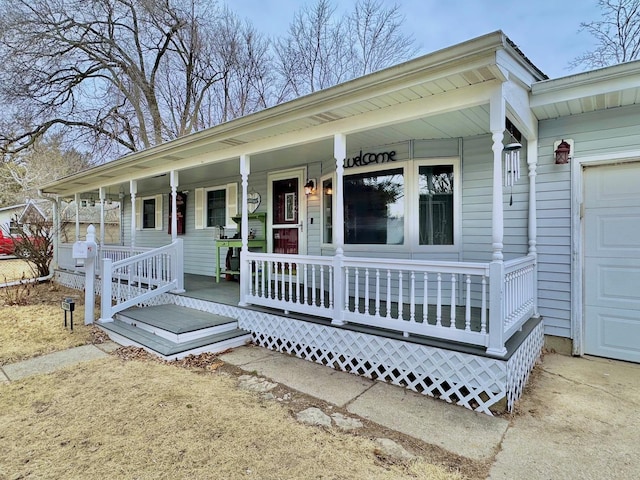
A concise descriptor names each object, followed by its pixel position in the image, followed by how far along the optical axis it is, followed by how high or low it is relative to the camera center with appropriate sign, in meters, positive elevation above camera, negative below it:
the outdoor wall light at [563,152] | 4.06 +0.95
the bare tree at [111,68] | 12.09 +6.68
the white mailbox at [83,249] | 5.30 -0.20
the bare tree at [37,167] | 14.69 +3.70
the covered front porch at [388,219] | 3.04 +0.25
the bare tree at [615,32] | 9.58 +5.69
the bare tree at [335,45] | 13.93 +7.94
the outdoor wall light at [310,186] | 6.29 +0.88
